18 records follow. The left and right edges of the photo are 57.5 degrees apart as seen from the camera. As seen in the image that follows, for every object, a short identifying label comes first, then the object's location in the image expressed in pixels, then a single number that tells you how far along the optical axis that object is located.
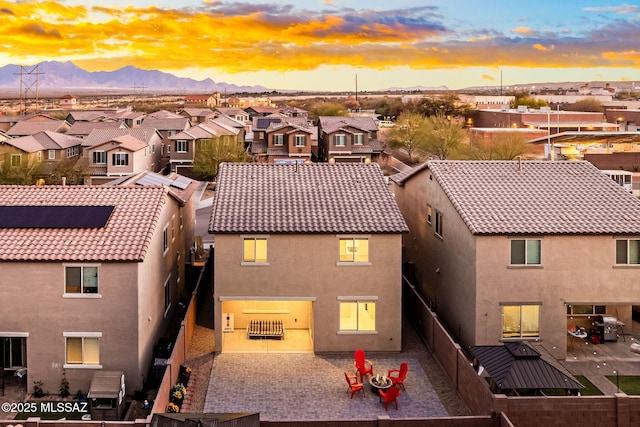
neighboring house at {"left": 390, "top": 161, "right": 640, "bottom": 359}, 21.12
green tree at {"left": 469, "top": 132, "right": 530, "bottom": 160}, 50.06
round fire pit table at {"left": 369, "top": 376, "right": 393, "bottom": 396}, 18.30
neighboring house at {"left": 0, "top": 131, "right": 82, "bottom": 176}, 56.44
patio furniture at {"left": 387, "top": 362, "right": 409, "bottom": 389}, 18.61
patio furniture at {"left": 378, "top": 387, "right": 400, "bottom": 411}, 17.73
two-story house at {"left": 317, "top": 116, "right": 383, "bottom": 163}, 69.69
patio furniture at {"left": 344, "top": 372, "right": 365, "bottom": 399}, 18.28
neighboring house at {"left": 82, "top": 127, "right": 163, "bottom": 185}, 59.88
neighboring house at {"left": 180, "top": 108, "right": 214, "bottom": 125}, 106.31
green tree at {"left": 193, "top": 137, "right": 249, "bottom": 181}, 65.19
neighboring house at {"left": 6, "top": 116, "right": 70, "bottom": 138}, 77.12
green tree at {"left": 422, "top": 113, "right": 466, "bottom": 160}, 67.25
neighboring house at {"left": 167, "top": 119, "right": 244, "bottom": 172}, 69.69
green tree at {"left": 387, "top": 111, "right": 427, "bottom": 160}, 74.88
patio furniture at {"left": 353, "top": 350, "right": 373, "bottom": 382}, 19.09
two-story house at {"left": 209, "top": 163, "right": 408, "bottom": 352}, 21.89
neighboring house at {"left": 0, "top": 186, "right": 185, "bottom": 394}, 19.03
